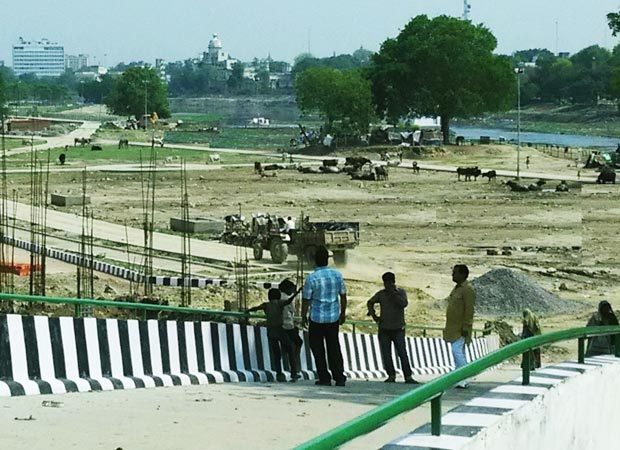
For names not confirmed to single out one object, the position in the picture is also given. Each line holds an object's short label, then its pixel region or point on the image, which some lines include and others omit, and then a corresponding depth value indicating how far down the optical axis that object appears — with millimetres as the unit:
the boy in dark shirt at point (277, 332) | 17703
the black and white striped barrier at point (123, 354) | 14250
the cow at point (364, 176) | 86688
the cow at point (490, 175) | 87975
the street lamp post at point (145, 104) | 169012
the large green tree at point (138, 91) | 191500
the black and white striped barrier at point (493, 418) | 6923
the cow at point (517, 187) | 78750
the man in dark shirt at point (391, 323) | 16969
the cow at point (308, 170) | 92150
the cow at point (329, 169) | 91125
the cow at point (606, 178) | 84438
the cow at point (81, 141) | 128450
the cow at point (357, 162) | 92312
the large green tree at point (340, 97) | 132500
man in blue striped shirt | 15586
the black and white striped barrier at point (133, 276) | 33812
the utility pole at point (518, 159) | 93000
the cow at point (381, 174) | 86688
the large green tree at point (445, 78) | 126250
